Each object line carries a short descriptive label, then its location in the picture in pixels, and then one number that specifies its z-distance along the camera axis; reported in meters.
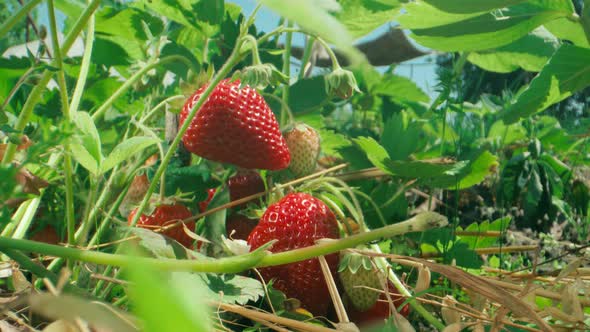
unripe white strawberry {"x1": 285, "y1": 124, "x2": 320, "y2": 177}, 0.32
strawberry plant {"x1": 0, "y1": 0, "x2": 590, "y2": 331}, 0.21
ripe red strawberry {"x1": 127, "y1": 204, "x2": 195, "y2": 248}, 0.29
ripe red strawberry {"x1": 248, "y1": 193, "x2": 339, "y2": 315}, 0.26
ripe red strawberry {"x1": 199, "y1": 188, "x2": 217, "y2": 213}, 0.31
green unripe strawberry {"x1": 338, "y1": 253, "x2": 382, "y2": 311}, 0.25
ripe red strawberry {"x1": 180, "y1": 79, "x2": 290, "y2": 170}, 0.29
